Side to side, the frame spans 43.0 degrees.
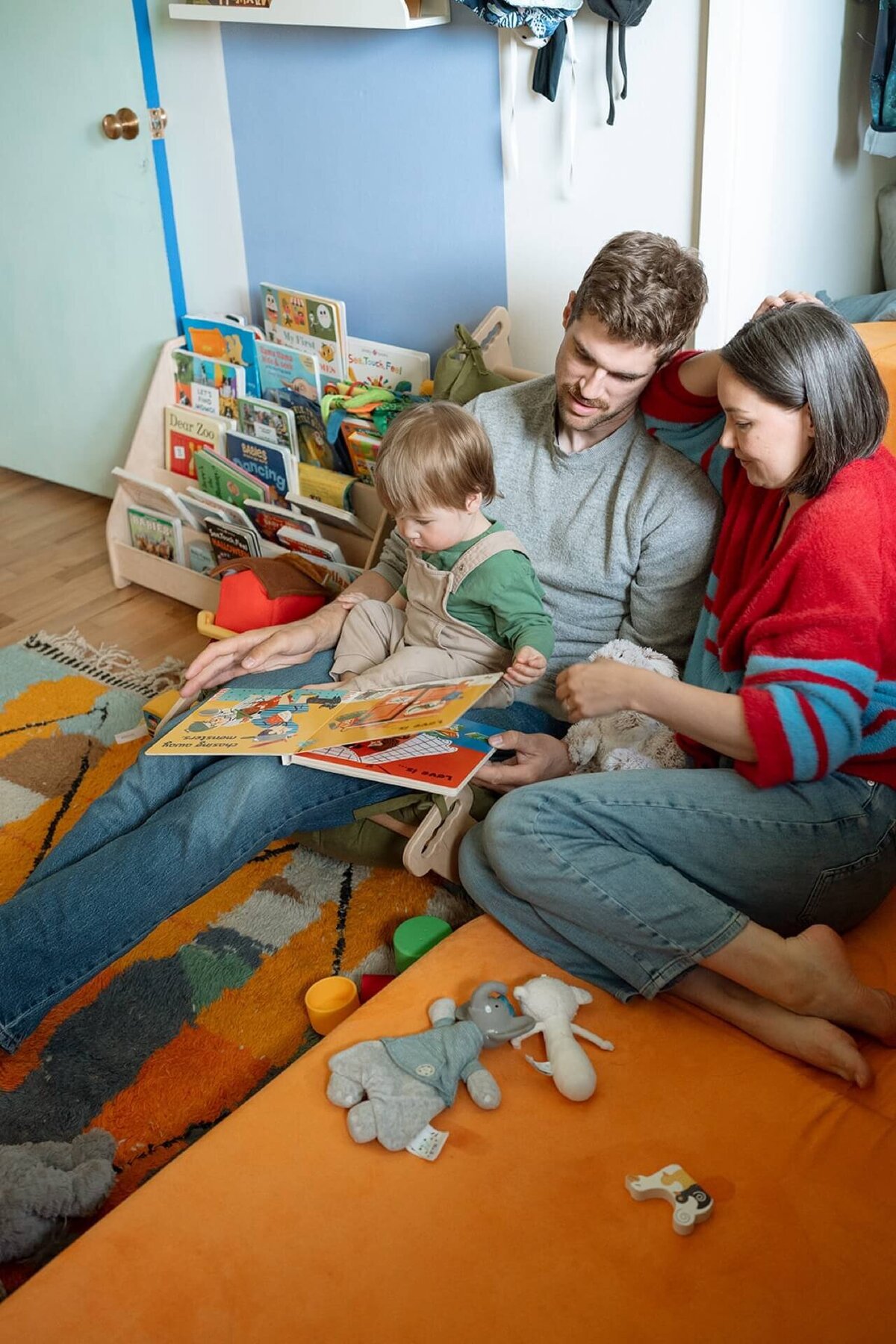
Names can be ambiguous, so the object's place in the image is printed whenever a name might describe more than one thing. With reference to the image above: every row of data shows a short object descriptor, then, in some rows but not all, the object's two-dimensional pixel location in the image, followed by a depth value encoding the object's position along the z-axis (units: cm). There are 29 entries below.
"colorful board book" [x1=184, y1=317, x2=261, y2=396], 265
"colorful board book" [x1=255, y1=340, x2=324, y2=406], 252
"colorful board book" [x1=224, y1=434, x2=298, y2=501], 249
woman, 123
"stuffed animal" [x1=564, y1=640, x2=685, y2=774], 150
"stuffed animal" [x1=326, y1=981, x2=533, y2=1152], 120
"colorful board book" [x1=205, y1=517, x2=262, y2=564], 251
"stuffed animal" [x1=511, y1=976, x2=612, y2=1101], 124
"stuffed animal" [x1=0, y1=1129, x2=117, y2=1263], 124
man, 141
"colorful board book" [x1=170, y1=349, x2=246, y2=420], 267
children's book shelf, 268
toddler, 158
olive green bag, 207
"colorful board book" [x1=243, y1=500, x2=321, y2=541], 243
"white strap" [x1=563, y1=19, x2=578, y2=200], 187
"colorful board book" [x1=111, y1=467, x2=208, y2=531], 263
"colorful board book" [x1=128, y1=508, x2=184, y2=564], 268
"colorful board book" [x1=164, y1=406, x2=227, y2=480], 269
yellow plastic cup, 152
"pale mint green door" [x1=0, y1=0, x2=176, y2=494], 271
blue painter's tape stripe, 257
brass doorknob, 268
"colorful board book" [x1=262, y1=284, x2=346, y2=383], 247
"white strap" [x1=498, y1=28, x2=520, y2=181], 196
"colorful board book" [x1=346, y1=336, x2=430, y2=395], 240
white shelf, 199
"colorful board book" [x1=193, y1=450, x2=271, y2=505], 256
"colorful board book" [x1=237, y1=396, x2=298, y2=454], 254
